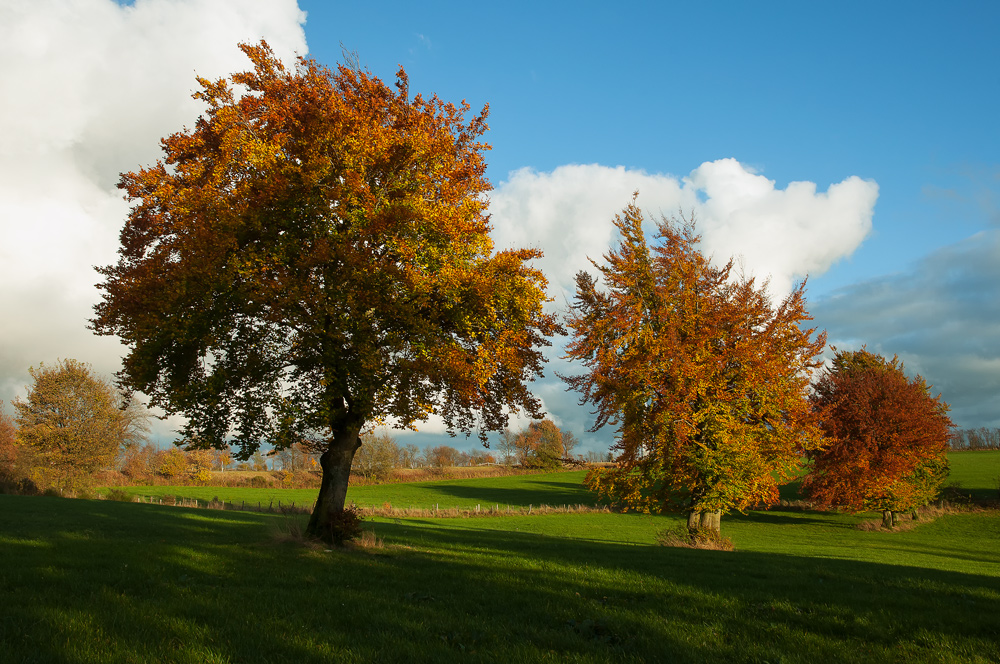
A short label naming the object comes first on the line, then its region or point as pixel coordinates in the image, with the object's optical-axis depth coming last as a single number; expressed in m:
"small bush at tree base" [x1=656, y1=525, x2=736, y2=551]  21.94
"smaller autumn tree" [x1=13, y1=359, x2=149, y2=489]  48.19
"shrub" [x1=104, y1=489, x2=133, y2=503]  48.67
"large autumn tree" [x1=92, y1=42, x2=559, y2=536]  13.86
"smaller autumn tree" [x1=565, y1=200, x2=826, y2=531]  22.42
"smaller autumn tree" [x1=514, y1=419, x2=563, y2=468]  95.94
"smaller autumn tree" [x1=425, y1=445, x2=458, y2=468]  131.59
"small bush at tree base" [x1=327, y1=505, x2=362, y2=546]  15.24
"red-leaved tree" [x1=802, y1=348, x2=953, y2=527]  39.28
